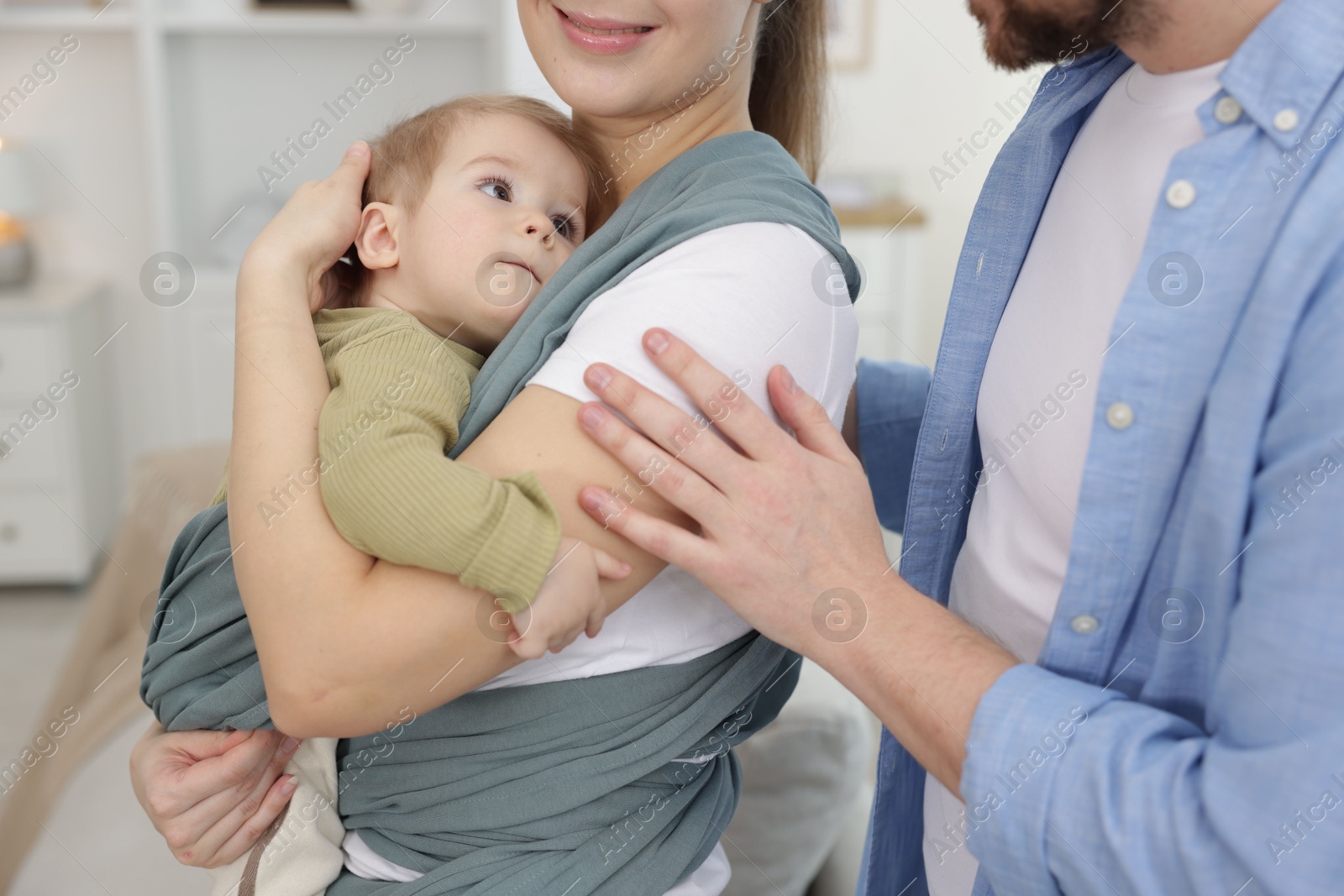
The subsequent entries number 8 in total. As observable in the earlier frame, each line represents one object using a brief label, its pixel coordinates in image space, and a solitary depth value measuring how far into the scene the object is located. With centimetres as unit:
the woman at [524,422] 78
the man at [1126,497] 66
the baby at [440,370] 74
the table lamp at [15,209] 355
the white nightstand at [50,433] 353
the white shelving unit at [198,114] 351
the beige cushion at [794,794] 156
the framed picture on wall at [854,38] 492
